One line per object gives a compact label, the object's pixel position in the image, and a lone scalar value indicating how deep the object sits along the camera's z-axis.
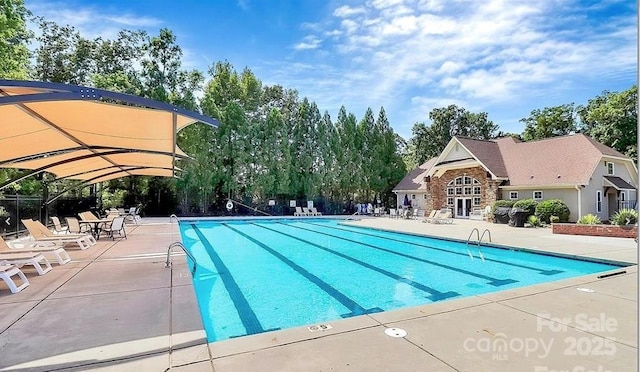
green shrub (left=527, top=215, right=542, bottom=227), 16.75
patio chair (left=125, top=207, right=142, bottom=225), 16.53
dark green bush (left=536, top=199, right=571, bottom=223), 17.38
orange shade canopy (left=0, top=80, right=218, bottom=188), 4.41
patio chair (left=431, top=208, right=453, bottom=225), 19.58
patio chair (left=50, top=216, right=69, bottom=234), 10.79
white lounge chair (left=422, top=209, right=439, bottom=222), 20.11
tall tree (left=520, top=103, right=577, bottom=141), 35.34
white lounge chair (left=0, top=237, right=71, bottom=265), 6.23
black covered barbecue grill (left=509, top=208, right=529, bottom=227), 17.00
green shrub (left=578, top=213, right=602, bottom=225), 13.88
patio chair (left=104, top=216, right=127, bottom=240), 10.52
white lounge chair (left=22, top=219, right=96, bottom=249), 8.44
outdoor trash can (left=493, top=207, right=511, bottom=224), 18.52
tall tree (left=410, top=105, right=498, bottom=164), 39.75
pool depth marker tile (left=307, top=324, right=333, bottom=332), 3.57
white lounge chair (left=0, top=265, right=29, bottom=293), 4.89
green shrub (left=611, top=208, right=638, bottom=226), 12.12
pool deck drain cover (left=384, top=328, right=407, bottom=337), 3.40
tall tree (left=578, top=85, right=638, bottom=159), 26.55
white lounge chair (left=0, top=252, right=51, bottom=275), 5.63
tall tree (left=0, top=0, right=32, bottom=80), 12.47
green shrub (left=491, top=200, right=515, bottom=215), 19.54
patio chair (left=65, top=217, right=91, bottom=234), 10.85
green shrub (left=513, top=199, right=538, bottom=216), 17.97
